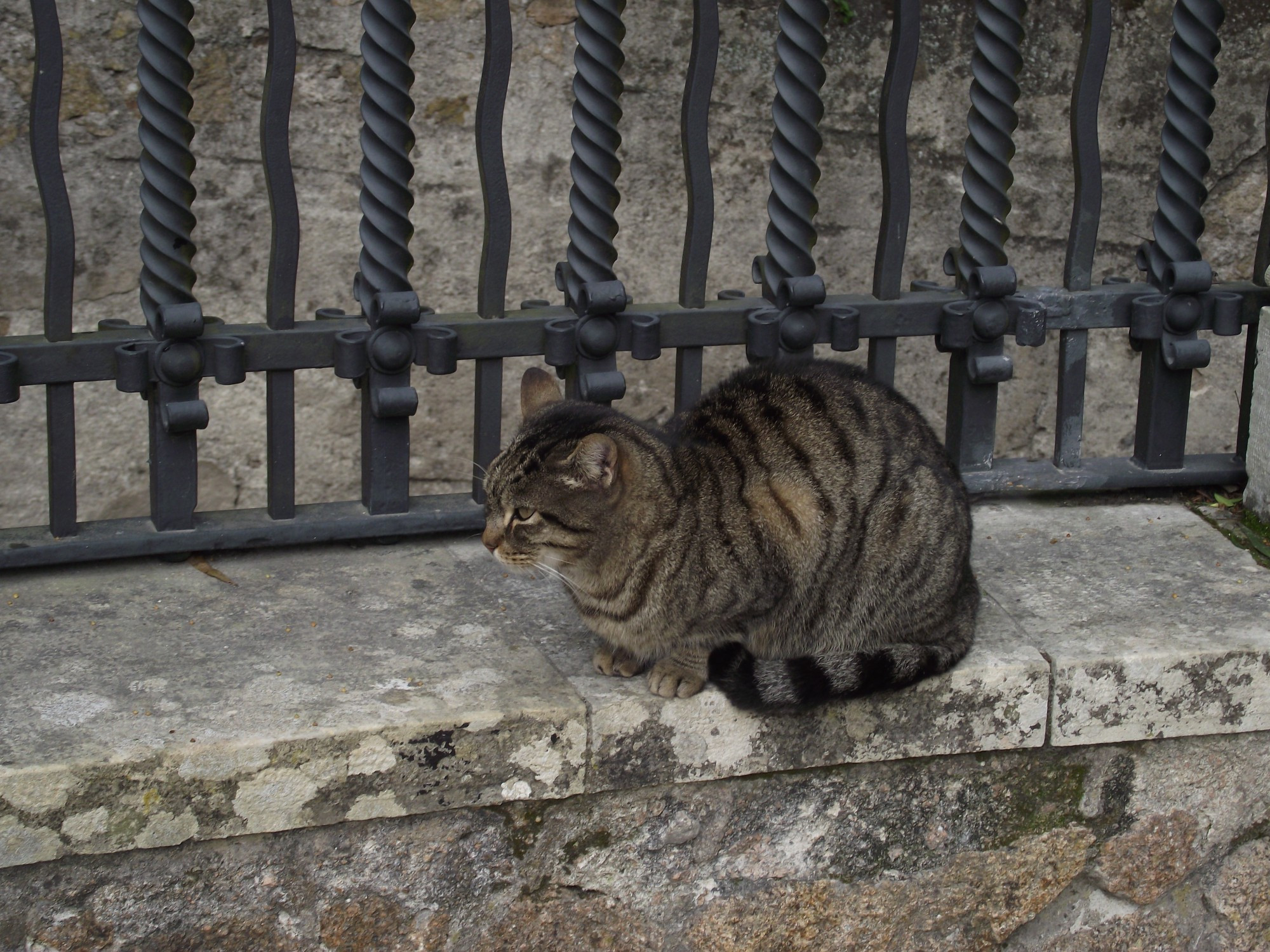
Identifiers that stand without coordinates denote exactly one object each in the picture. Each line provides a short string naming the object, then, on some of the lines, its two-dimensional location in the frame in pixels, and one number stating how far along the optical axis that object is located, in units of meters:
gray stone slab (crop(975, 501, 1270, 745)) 2.49
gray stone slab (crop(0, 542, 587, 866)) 2.07
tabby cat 2.38
